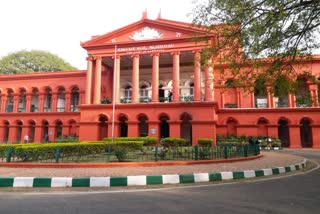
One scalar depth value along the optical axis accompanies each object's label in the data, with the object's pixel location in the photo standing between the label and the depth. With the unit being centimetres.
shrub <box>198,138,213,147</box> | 2003
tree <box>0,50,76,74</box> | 4197
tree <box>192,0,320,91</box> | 835
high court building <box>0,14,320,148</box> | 2328
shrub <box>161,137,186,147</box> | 1912
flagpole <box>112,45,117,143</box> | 2311
